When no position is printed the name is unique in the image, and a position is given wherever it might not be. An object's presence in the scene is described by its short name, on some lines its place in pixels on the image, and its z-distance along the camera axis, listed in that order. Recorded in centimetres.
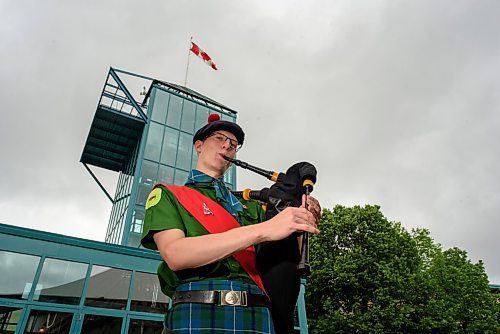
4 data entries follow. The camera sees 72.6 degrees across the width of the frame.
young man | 177
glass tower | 1839
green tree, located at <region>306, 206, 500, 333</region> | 1909
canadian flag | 2717
